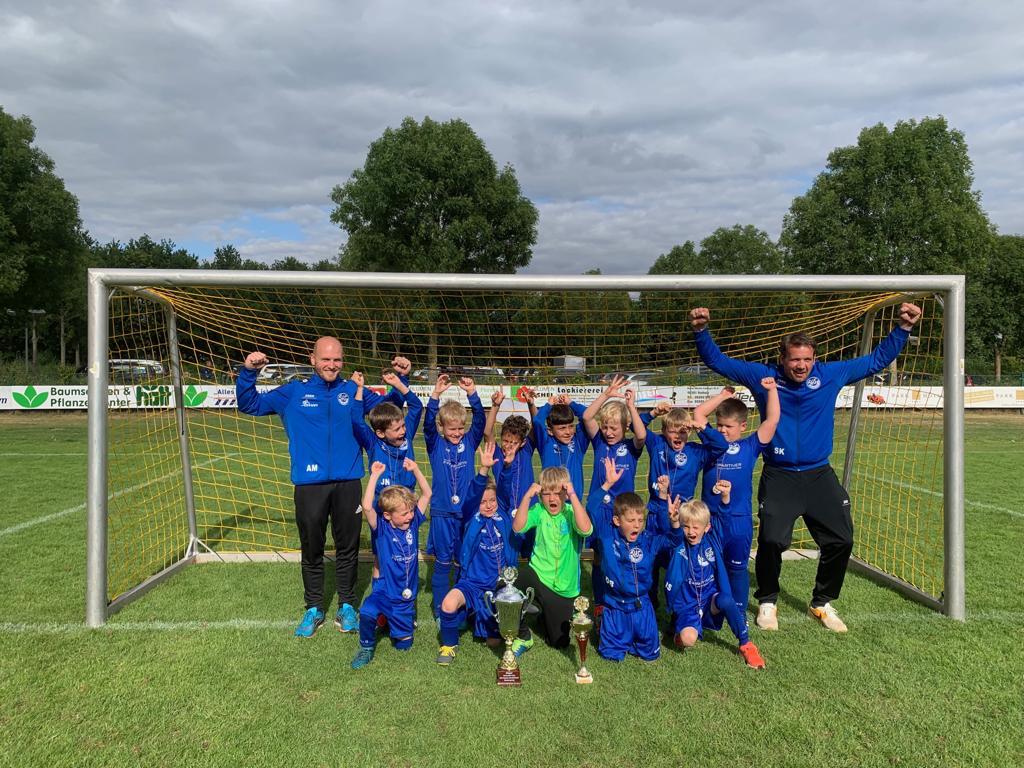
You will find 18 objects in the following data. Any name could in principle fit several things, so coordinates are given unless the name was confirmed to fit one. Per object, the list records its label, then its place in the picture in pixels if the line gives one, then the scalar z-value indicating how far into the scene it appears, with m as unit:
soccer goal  4.07
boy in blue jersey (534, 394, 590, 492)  4.18
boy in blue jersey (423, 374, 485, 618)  4.08
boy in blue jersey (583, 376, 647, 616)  4.10
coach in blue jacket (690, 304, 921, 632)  3.93
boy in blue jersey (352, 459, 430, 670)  3.61
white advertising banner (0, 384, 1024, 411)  5.98
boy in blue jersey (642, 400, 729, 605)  3.94
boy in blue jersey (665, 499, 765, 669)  3.56
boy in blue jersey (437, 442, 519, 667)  3.70
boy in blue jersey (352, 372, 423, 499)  4.00
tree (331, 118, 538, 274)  23.19
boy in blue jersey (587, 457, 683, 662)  3.52
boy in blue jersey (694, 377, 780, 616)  3.84
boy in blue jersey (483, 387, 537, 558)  4.09
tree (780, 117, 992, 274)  21.55
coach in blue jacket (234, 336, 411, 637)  3.88
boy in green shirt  3.61
